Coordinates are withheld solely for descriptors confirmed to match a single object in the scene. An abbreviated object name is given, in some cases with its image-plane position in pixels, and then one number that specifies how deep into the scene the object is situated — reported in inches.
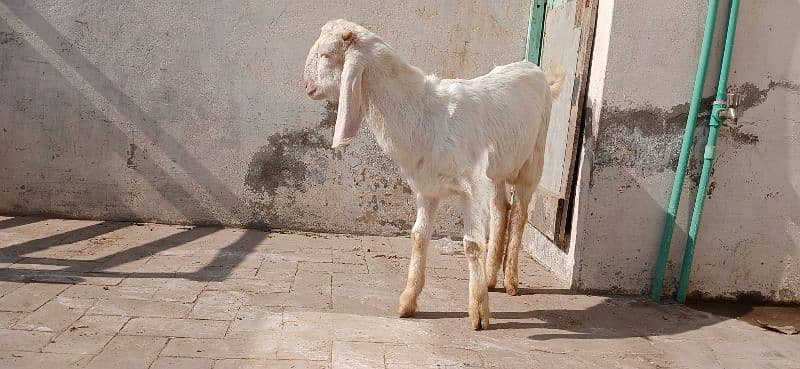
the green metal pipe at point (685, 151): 172.2
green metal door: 186.4
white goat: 142.1
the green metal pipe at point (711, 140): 170.9
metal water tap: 171.5
